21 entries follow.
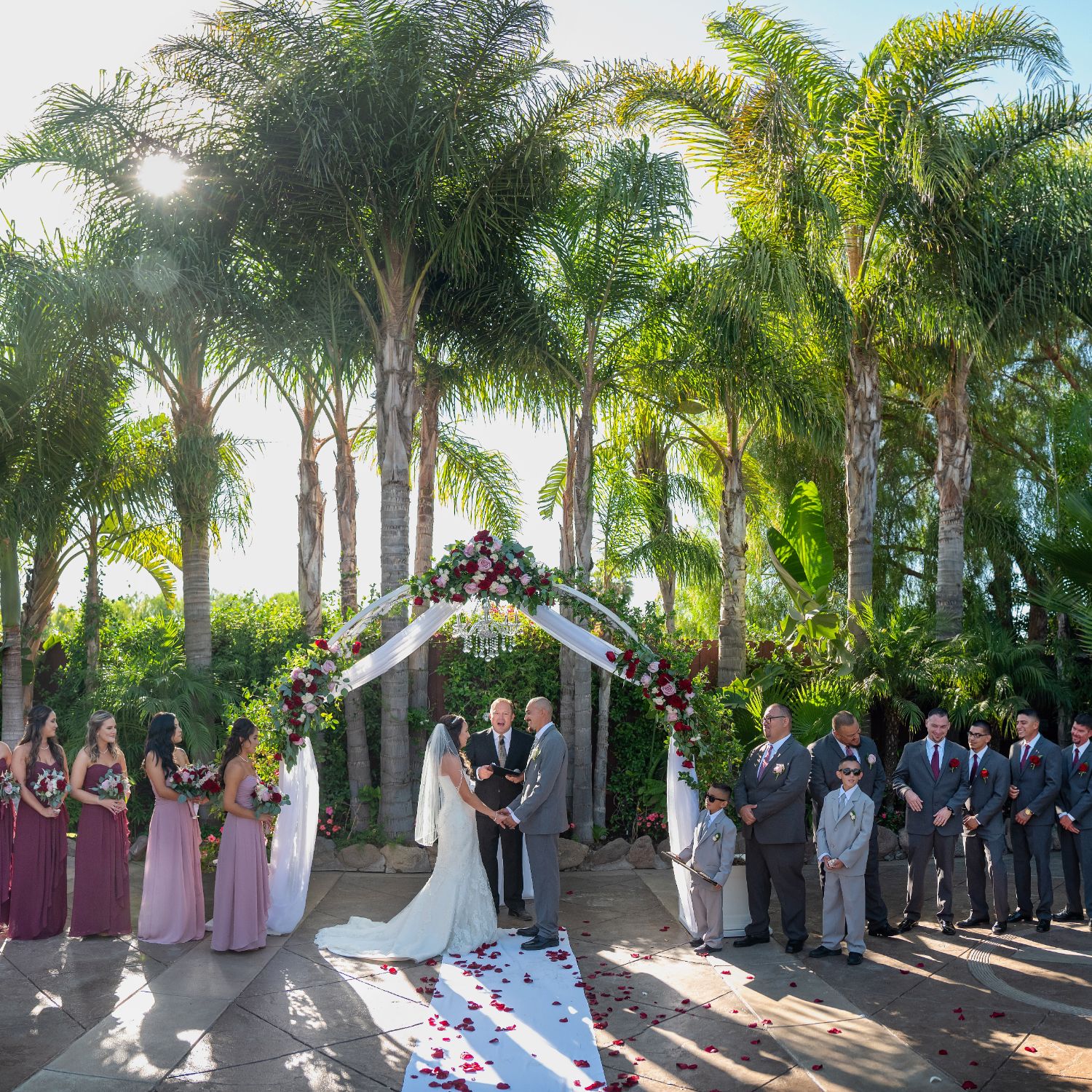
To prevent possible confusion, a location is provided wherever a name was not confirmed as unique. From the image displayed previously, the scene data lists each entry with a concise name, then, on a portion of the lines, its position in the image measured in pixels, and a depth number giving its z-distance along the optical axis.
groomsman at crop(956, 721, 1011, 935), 9.20
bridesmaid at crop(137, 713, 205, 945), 8.78
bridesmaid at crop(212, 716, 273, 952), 8.49
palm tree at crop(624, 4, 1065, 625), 13.02
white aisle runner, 5.99
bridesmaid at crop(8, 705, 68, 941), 8.80
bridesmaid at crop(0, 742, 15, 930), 9.11
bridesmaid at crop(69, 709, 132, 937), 8.87
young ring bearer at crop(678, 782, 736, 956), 8.58
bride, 8.44
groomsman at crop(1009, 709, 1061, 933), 9.34
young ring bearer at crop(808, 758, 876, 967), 8.22
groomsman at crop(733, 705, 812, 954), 8.56
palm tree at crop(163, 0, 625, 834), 11.90
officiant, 9.67
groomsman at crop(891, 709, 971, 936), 9.07
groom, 8.63
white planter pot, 9.00
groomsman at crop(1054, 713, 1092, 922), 9.37
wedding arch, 9.43
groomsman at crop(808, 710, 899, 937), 8.94
